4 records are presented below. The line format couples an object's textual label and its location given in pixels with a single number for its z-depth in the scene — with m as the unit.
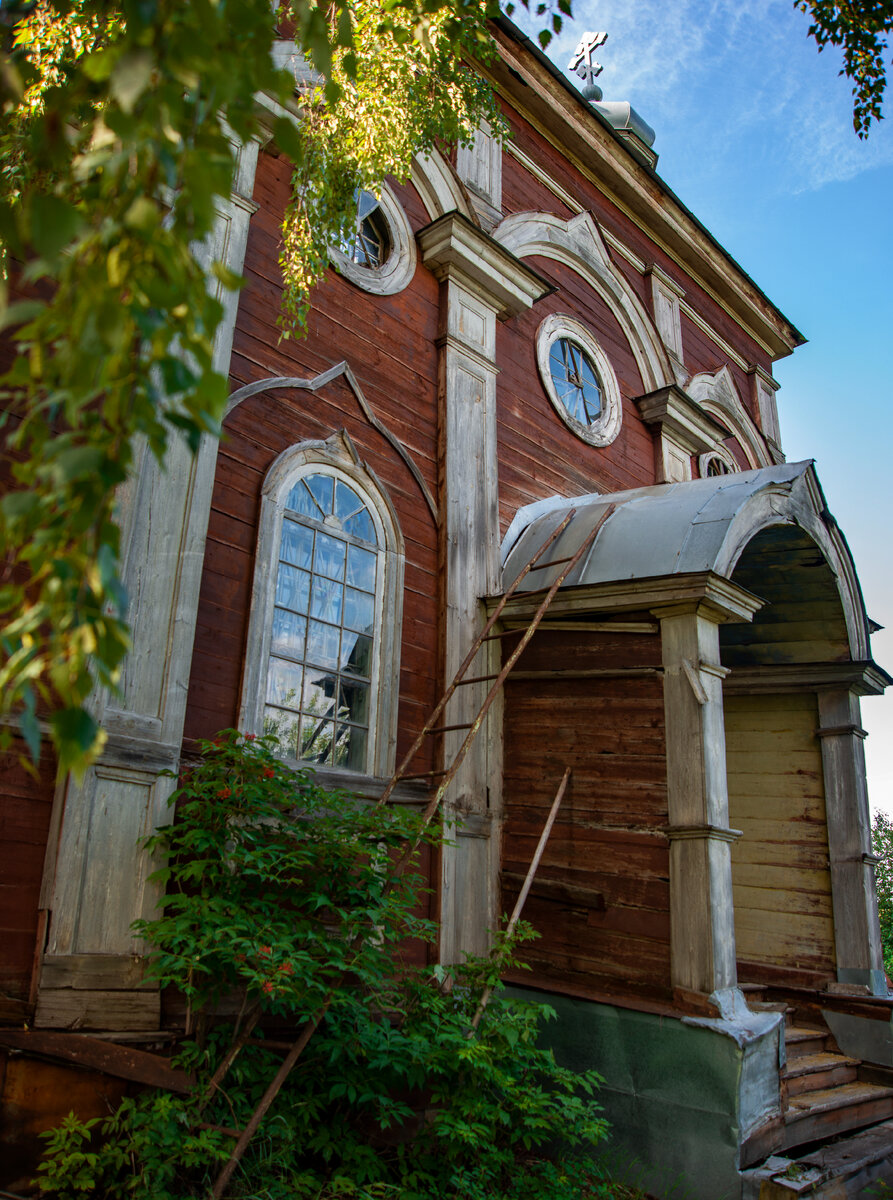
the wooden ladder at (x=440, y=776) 3.70
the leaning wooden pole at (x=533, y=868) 4.67
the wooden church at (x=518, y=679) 4.68
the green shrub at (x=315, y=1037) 3.76
